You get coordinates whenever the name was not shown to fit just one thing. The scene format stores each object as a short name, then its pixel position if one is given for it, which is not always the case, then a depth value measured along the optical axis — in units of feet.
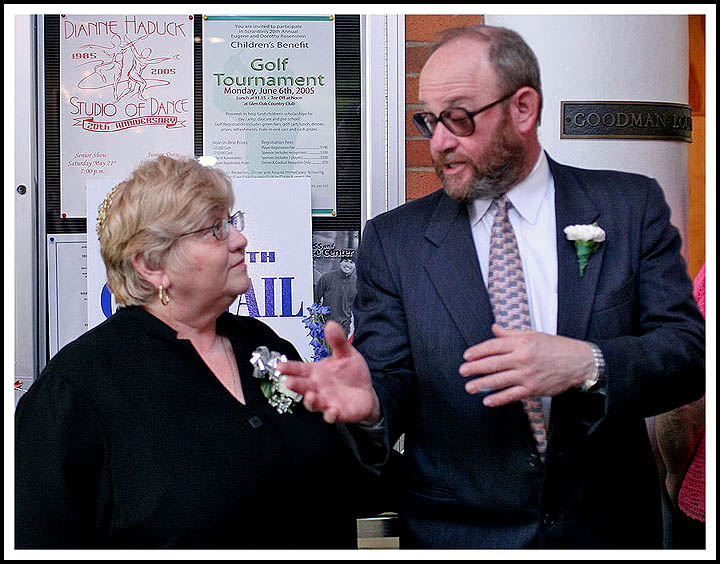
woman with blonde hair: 6.38
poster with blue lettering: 10.49
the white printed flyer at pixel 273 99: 10.61
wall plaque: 9.64
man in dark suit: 6.38
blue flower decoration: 9.98
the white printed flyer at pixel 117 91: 10.55
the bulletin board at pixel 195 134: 10.57
